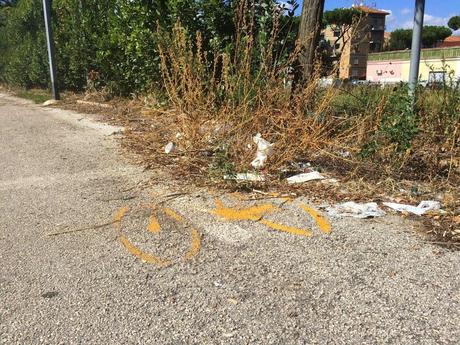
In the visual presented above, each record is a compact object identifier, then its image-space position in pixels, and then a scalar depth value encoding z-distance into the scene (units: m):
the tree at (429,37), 83.94
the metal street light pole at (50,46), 12.80
